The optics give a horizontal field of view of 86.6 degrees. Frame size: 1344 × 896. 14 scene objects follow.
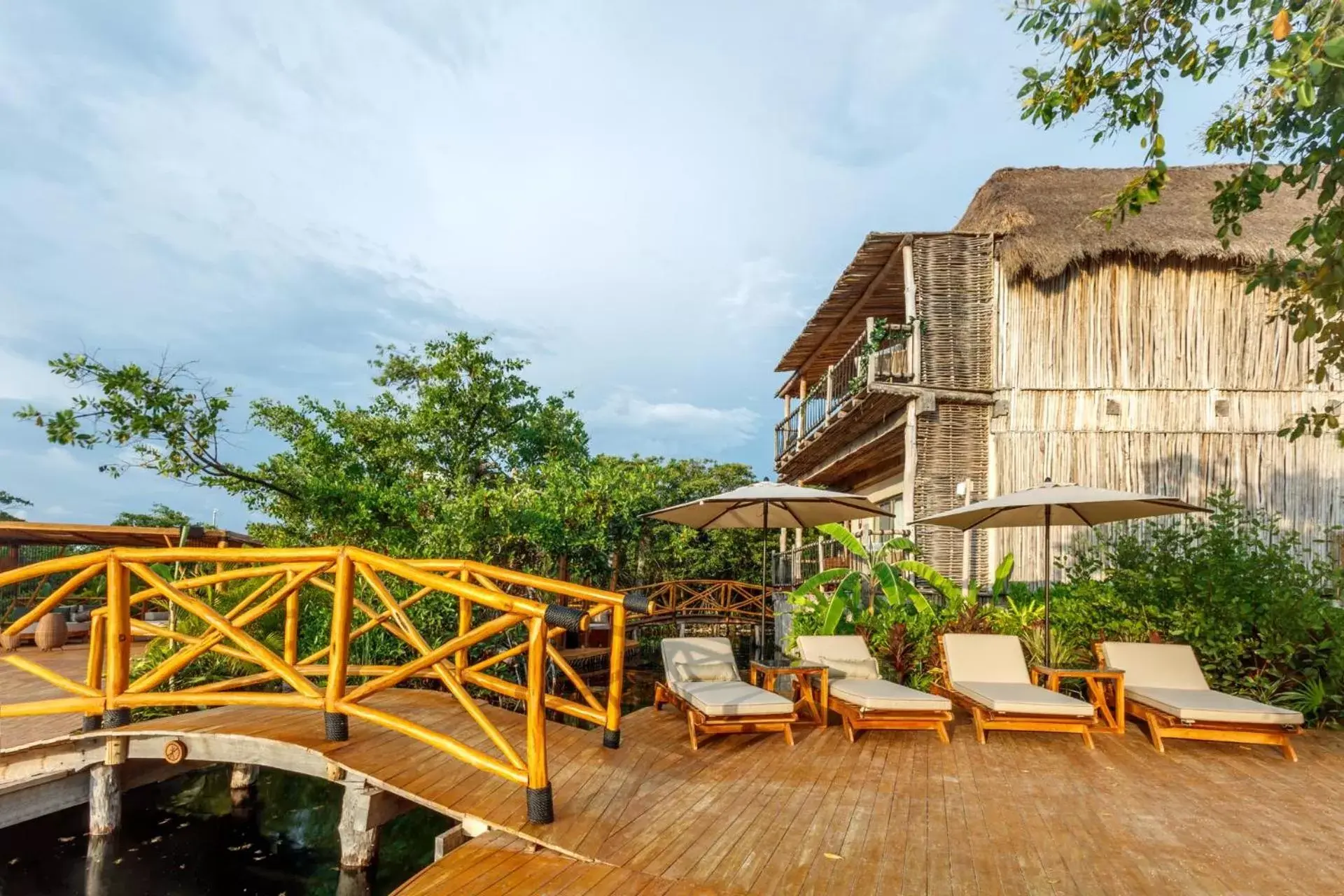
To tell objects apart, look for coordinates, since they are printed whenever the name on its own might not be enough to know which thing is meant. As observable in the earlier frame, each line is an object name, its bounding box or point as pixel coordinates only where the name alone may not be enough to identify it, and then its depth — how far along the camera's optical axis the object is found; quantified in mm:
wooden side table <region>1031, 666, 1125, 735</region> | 6234
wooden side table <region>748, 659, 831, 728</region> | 6523
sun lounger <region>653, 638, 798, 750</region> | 5641
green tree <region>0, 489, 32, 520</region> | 26328
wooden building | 12211
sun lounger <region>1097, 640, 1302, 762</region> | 5648
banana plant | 9391
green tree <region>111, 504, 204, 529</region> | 24031
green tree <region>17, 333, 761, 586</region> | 8594
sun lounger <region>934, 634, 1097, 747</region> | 5809
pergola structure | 11102
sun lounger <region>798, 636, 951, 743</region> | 5895
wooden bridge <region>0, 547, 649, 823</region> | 3738
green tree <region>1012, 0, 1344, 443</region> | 4969
